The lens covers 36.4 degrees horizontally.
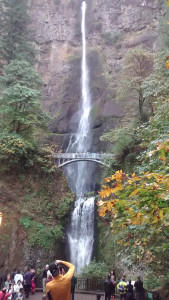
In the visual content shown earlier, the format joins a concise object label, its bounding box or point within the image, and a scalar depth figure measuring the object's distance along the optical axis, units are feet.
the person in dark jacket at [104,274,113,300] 31.53
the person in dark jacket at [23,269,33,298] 35.12
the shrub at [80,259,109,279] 47.41
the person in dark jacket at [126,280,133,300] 29.57
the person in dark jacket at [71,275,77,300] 30.36
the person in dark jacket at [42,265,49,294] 36.40
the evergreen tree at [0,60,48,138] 64.44
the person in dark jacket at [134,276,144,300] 27.86
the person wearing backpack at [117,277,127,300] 32.11
